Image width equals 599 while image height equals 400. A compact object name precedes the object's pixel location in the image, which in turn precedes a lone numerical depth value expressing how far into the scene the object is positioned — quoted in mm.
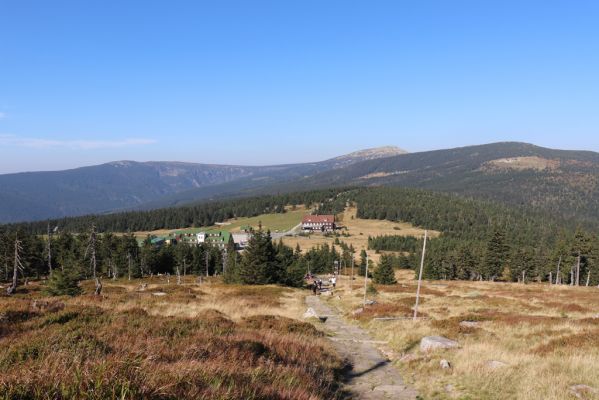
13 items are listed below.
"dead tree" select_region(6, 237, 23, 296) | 47541
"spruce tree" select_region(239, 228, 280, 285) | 58125
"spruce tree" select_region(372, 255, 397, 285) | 75688
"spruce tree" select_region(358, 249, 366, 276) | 121562
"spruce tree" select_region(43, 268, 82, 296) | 37812
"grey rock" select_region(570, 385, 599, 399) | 9703
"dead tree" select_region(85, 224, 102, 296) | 63278
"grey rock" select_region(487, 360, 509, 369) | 12492
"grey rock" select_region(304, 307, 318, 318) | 25920
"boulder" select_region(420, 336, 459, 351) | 15445
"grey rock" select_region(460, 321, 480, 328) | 21484
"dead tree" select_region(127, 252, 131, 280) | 98206
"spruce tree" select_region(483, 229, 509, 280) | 94125
